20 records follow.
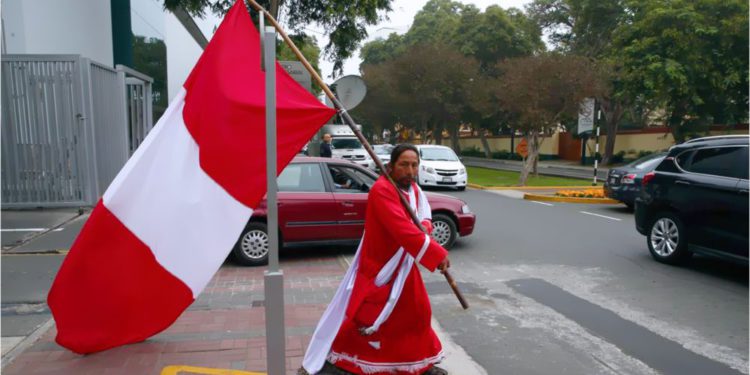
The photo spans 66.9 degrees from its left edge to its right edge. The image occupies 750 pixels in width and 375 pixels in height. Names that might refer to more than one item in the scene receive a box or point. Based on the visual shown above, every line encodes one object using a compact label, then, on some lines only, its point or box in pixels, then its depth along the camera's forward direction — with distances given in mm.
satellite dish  10898
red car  7633
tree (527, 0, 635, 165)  32344
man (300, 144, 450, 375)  3414
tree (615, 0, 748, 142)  24328
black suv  6699
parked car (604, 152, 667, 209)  12977
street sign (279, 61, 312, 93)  4066
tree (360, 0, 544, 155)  35688
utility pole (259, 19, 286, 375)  2875
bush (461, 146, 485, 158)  52062
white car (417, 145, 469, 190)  18344
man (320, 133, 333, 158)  13758
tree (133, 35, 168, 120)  16297
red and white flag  3270
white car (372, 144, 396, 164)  24375
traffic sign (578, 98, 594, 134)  19938
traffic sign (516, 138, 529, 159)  20891
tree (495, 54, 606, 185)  19828
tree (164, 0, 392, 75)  12914
